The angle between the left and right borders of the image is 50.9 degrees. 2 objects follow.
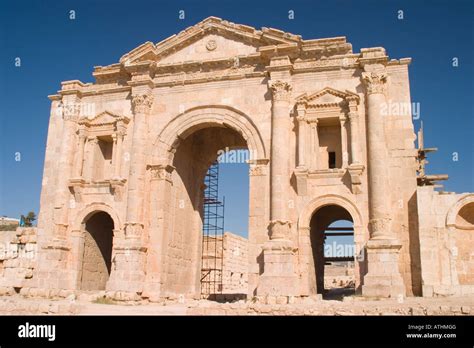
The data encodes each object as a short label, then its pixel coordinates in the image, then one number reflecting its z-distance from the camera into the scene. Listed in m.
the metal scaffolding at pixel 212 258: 28.45
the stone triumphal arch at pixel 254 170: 15.91
